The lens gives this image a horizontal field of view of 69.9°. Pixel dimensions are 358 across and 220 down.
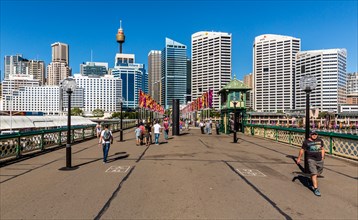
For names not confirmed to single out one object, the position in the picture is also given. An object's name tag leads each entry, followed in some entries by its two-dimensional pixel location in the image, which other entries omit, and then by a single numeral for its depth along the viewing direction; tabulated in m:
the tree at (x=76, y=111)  155.95
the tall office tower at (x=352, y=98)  183.32
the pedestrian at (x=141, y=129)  18.44
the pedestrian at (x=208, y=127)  30.94
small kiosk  31.42
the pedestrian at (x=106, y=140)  11.37
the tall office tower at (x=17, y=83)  172.62
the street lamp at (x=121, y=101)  21.47
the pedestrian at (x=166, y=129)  22.24
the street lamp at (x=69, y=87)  10.44
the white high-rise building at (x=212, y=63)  142.62
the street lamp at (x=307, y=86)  10.39
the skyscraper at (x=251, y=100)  179.00
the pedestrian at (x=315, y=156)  7.34
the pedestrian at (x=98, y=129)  23.91
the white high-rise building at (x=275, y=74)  155.75
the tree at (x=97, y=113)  174.44
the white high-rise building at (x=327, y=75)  131.25
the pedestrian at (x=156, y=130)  18.38
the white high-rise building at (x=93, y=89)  196.00
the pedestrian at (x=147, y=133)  18.49
